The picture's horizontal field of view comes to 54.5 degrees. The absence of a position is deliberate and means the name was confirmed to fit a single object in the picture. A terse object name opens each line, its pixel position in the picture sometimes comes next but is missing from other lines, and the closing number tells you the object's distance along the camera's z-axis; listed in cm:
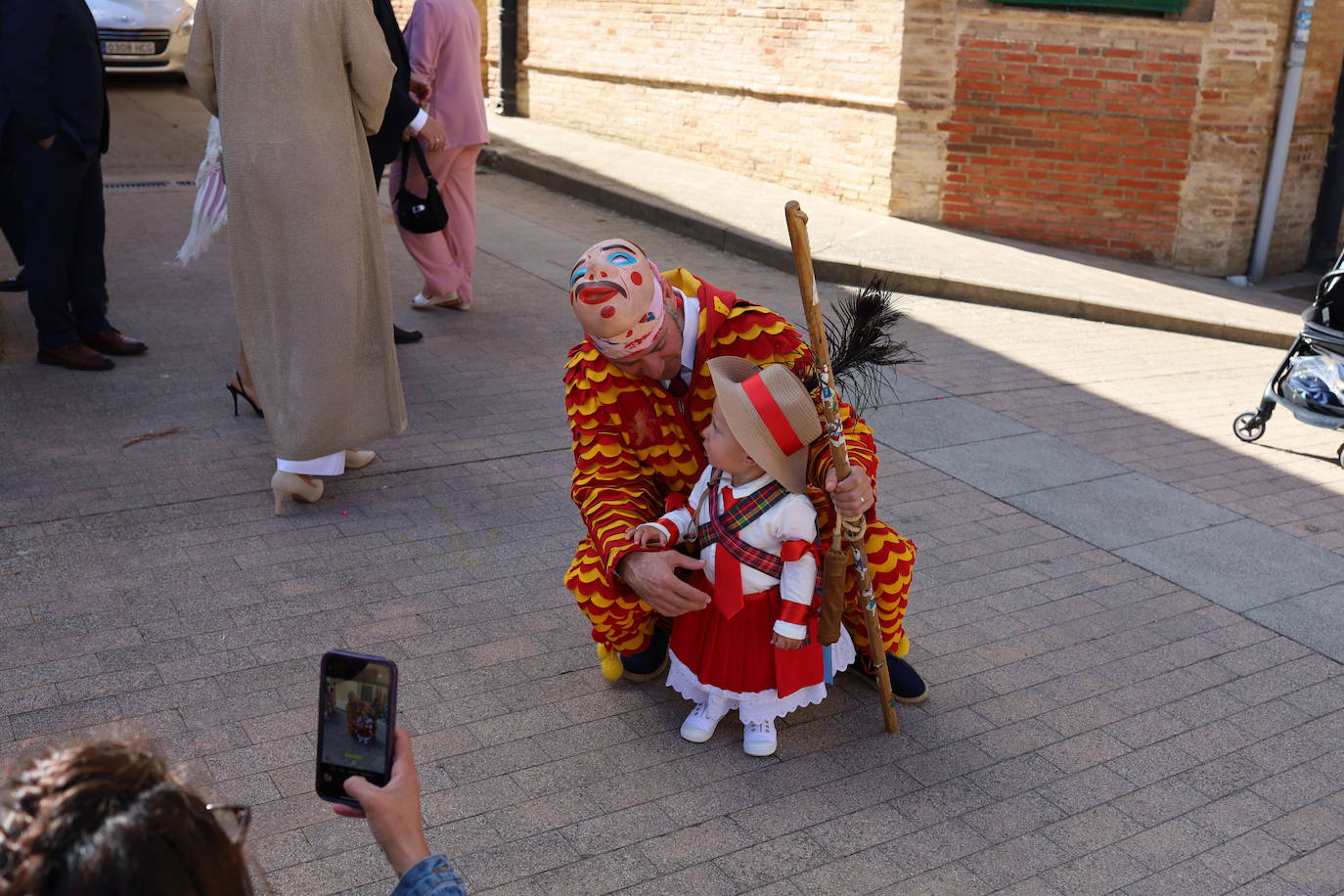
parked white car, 1395
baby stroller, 616
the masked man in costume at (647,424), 342
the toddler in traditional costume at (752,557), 330
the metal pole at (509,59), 1468
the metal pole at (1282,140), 962
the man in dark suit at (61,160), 572
